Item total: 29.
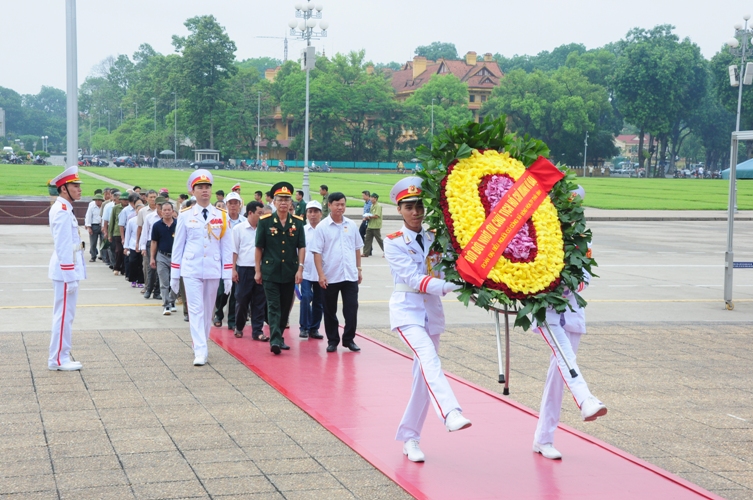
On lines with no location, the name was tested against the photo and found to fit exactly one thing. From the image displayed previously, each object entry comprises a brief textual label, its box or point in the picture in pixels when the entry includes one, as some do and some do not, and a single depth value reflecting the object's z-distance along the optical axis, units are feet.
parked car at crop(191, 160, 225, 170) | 312.09
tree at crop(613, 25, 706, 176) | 344.69
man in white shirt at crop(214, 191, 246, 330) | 39.13
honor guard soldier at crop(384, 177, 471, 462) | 19.52
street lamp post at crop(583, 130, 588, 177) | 336.04
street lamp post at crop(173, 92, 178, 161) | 348.79
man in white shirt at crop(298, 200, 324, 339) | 35.83
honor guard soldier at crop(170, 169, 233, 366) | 31.42
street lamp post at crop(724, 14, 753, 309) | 47.70
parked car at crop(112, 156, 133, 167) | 353.31
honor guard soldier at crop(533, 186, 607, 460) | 18.90
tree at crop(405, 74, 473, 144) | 332.80
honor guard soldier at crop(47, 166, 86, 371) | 28.73
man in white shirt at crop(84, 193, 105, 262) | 66.74
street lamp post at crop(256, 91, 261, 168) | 335.88
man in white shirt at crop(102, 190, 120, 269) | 61.98
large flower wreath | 18.84
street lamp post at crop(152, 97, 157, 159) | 378.12
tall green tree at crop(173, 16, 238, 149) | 336.70
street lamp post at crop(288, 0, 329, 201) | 112.06
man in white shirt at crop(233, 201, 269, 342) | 36.68
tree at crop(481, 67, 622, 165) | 333.62
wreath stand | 18.93
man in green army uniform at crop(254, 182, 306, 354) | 33.37
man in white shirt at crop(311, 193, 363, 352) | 33.91
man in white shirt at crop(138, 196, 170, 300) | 46.68
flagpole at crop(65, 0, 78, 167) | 59.21
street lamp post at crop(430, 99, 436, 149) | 316.93
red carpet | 18.39
